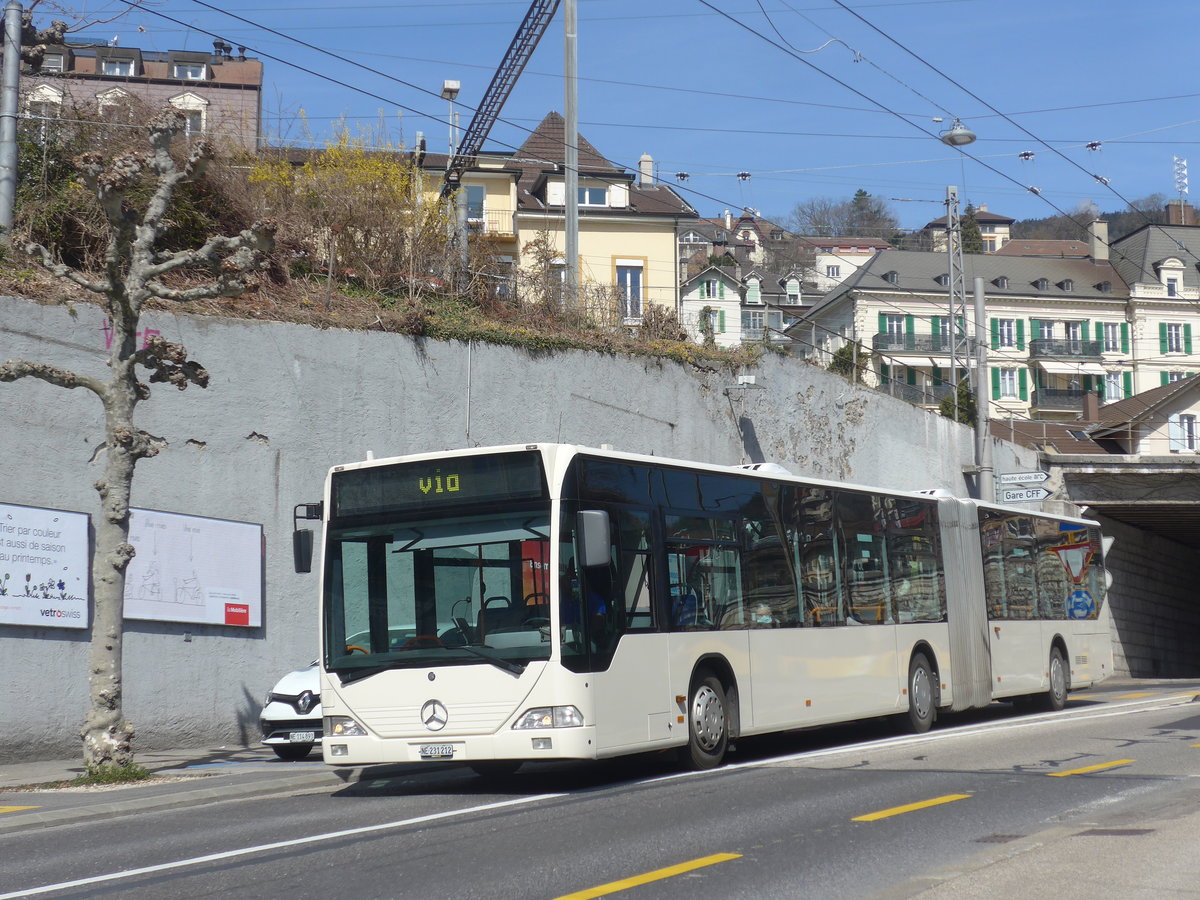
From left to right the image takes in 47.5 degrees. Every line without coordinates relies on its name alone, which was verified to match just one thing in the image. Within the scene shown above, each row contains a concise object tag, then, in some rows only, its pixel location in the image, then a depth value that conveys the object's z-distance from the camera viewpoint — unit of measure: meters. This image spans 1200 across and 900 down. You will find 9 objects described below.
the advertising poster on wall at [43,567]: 14.46
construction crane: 27.39
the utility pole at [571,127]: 25.68
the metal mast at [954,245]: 34.22
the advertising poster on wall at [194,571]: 15.77
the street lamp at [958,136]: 24.81
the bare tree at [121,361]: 12.31
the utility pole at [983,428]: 30.88
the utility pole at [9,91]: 16.23
